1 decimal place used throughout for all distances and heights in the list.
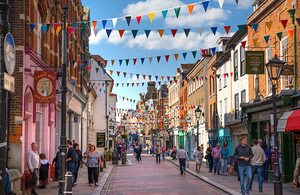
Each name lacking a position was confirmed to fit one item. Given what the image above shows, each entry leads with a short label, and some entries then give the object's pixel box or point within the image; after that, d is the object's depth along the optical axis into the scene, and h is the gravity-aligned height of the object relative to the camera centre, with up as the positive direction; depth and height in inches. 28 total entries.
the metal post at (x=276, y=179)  432.1 -60.5
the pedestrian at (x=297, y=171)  433.1 -51.8
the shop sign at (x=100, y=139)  1530.5 -52.5
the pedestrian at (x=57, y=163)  635.2 -60.4
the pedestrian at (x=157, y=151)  1403.4 -92.6
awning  583.9 +4.9
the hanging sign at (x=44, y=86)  556.7 +56.5
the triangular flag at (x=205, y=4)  458.6 +141.7
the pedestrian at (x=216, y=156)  871.7 -69.6
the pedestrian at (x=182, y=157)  877.8 -71.4
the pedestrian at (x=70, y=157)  604.1 -48.9
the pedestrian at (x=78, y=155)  642.2 -51.8
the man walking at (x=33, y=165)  512.1 -51.9
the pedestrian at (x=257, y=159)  545.6 -47.9
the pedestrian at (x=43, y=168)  575.5 -61.8
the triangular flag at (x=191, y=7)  477.0 +143.4
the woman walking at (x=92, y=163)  641.6 -61.1
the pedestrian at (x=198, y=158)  926.1 -78.7
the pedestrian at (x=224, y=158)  844.0 -72.8
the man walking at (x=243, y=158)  489.6 -41.6
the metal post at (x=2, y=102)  205.3 +12.7
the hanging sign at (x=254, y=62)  708.0 +113.6
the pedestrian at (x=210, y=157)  960.1 -78.9
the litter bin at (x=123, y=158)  1311.6 -110.1
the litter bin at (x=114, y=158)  1296.0 -107.3
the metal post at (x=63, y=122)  400.5 +4.1
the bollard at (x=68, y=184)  368.5 -54.8
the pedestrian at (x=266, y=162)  685.3 -65.2
